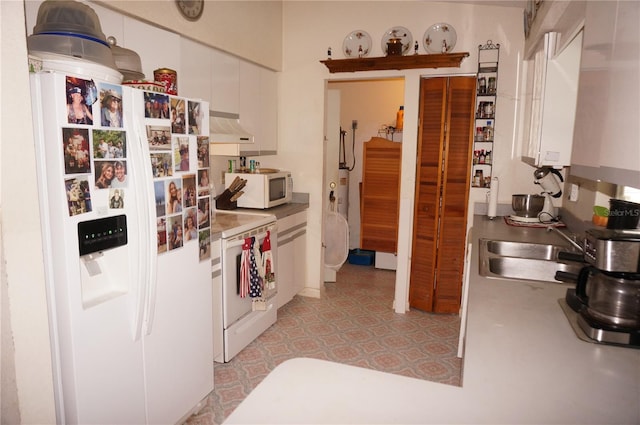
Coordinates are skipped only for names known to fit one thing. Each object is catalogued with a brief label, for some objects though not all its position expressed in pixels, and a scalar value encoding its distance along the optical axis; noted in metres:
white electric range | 2.87
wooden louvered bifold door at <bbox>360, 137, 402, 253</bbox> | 5.18
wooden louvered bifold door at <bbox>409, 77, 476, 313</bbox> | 3.69
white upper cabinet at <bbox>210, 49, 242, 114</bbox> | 3.23
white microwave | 3.70
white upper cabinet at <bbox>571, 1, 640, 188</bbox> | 0.93
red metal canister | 2.23
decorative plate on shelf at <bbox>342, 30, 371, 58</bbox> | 3.91
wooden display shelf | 3.55
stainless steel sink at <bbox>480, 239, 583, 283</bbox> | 2.29
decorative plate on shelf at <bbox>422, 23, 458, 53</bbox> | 3.66
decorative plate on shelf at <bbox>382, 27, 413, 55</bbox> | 3.78
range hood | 3.06
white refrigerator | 1.60
